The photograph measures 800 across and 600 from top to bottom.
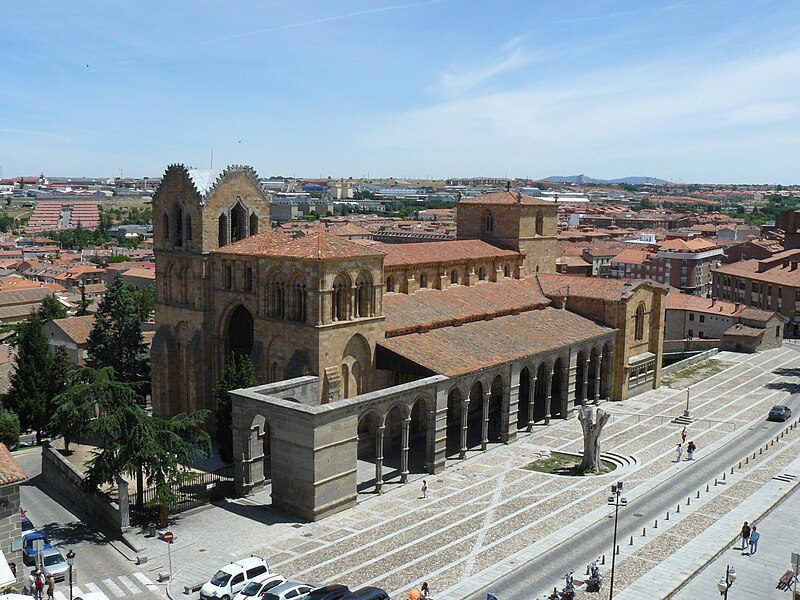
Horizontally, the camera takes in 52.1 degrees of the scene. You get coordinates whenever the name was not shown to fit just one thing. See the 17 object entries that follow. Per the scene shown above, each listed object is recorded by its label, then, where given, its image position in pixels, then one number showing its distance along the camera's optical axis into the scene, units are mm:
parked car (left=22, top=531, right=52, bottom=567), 35294
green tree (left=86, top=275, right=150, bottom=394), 65500
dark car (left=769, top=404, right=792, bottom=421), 60531
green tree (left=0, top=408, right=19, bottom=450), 52641
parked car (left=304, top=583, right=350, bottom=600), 30391
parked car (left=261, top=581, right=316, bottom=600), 30547
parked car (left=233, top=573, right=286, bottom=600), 31375
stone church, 43322
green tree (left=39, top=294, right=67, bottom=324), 98862
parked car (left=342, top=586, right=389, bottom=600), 30219
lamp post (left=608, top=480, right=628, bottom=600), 31856
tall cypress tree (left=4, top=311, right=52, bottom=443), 56750
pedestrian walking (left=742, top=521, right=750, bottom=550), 37938
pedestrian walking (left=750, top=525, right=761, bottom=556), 37250
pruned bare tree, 47931
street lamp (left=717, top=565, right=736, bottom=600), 32500
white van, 31828
